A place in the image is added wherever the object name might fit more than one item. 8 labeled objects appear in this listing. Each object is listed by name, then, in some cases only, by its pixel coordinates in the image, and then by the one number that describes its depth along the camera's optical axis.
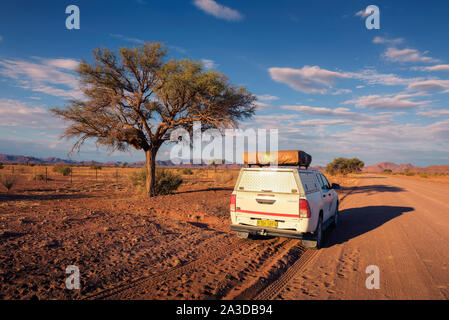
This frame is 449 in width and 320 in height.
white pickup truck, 5.75
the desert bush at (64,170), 35.19
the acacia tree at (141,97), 13.15
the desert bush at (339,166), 65.69
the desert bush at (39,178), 27.43
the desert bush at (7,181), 18.02
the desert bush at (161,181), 16.31
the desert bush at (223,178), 29.34
